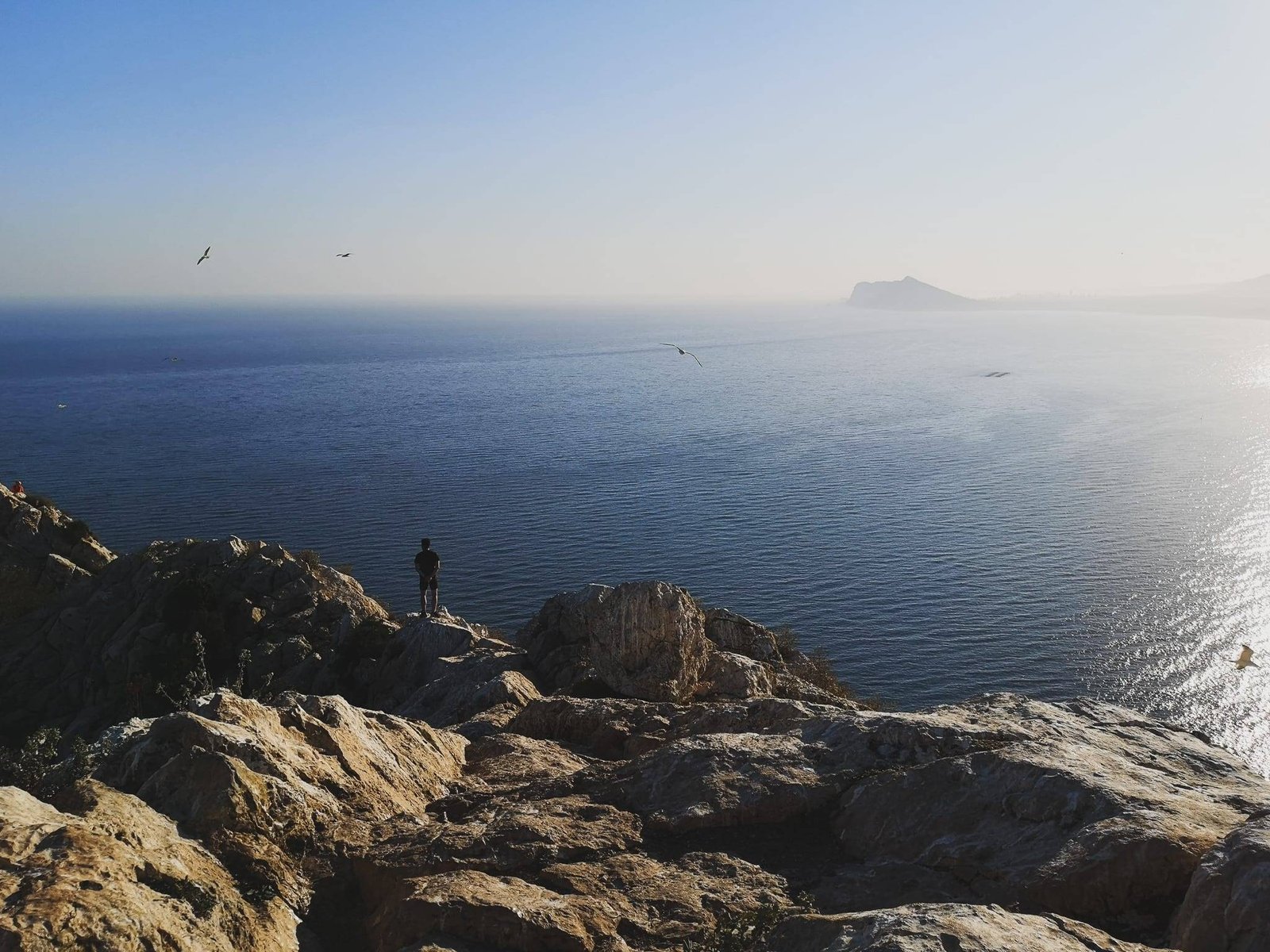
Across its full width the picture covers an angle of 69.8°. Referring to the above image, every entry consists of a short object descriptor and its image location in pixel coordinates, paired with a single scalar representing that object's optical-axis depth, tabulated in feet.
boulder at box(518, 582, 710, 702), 83.46
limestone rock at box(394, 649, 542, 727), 82.38
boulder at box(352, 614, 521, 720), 97.86
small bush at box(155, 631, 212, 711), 67.53
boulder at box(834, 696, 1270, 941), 36.11
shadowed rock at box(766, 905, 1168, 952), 27.94
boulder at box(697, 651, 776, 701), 84.94
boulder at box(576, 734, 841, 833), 45.57
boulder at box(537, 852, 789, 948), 36.11
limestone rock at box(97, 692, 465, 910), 40.45
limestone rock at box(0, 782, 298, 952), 29.04
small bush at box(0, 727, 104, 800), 41.63
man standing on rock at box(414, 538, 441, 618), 105.50
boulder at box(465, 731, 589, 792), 56.29
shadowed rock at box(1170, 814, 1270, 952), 30.19
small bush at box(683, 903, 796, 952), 33.81
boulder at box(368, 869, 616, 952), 34.12
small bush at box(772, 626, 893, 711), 112.57
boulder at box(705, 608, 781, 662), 106.22
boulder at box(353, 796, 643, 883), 40.09
